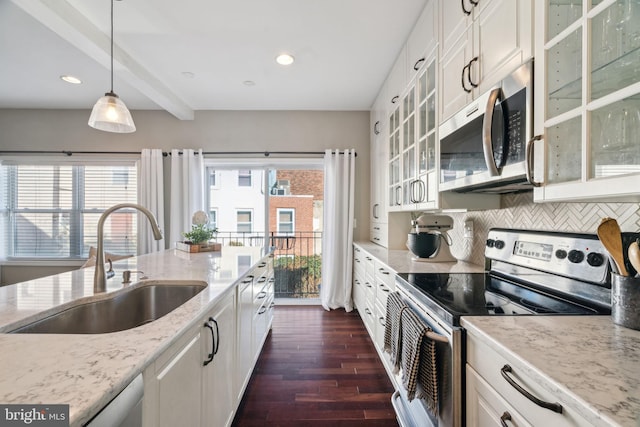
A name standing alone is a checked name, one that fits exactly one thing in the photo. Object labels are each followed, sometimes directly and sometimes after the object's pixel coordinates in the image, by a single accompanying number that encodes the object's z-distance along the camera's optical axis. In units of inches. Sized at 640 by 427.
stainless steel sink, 40.6
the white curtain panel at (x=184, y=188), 142.3
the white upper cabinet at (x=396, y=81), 92.4
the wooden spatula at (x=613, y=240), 32.7
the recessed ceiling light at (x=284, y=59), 97.1
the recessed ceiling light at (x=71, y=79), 111.9
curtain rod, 145.2
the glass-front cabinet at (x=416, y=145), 72.0
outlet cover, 79.0
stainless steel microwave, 40.1
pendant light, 75.0
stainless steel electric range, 38.5
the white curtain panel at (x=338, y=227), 141.4
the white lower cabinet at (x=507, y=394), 23.5
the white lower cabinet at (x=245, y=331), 63.1
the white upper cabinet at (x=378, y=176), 119.6
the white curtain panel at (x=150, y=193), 142.0
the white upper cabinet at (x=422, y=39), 69.9
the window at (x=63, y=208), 147.6
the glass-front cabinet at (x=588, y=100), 28.3
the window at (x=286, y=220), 157.0
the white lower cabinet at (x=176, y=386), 29.0
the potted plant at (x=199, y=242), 100.9
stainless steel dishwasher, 26.5
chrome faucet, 47.6
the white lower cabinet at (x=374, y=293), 78.9
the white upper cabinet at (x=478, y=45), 41.6
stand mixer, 80.6
